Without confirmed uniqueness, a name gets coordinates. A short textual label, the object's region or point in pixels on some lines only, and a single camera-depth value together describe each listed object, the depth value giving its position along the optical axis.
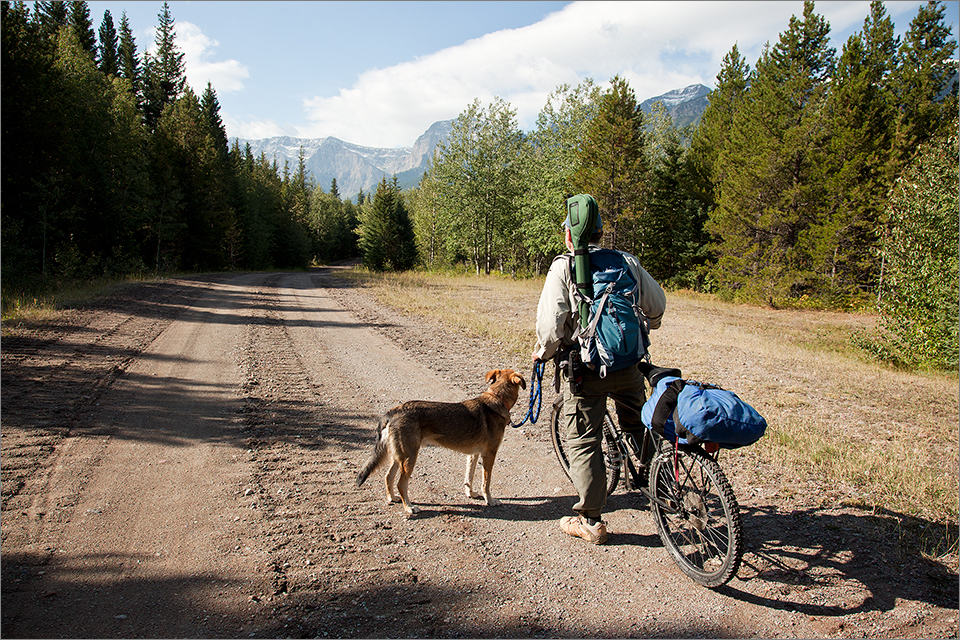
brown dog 3.83
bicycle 2.89
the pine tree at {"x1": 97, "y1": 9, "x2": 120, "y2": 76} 40.47
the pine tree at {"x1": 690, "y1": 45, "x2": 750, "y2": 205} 31.73
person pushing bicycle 3.41
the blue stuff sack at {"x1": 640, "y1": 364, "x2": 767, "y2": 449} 2.77
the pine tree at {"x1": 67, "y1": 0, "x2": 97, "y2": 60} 35.94
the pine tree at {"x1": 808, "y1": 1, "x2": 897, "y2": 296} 22.41
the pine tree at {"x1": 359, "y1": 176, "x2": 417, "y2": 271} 48.25
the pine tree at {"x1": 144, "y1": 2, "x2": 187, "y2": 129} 43.03
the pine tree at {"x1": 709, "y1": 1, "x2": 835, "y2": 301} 23.53
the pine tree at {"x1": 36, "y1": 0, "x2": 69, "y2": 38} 31.20
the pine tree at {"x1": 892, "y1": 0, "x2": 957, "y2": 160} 22.98
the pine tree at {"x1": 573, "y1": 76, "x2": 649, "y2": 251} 27.23
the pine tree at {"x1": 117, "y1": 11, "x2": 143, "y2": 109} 41.53
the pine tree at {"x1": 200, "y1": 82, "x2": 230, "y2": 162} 49.78
